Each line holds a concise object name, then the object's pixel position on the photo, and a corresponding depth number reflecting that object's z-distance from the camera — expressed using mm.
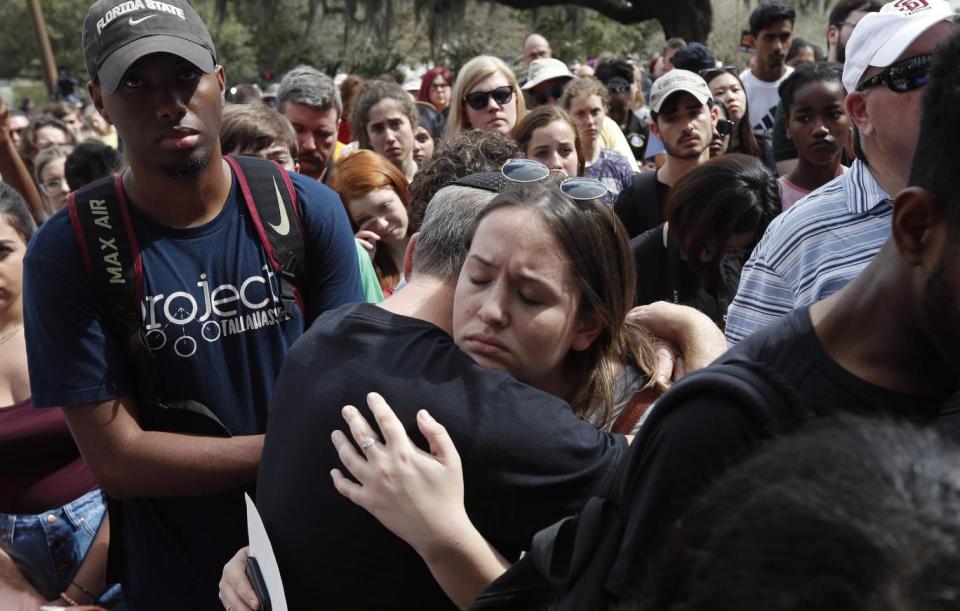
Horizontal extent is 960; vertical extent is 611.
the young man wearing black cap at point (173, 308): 2258
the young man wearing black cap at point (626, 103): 8500
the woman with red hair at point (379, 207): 4250
